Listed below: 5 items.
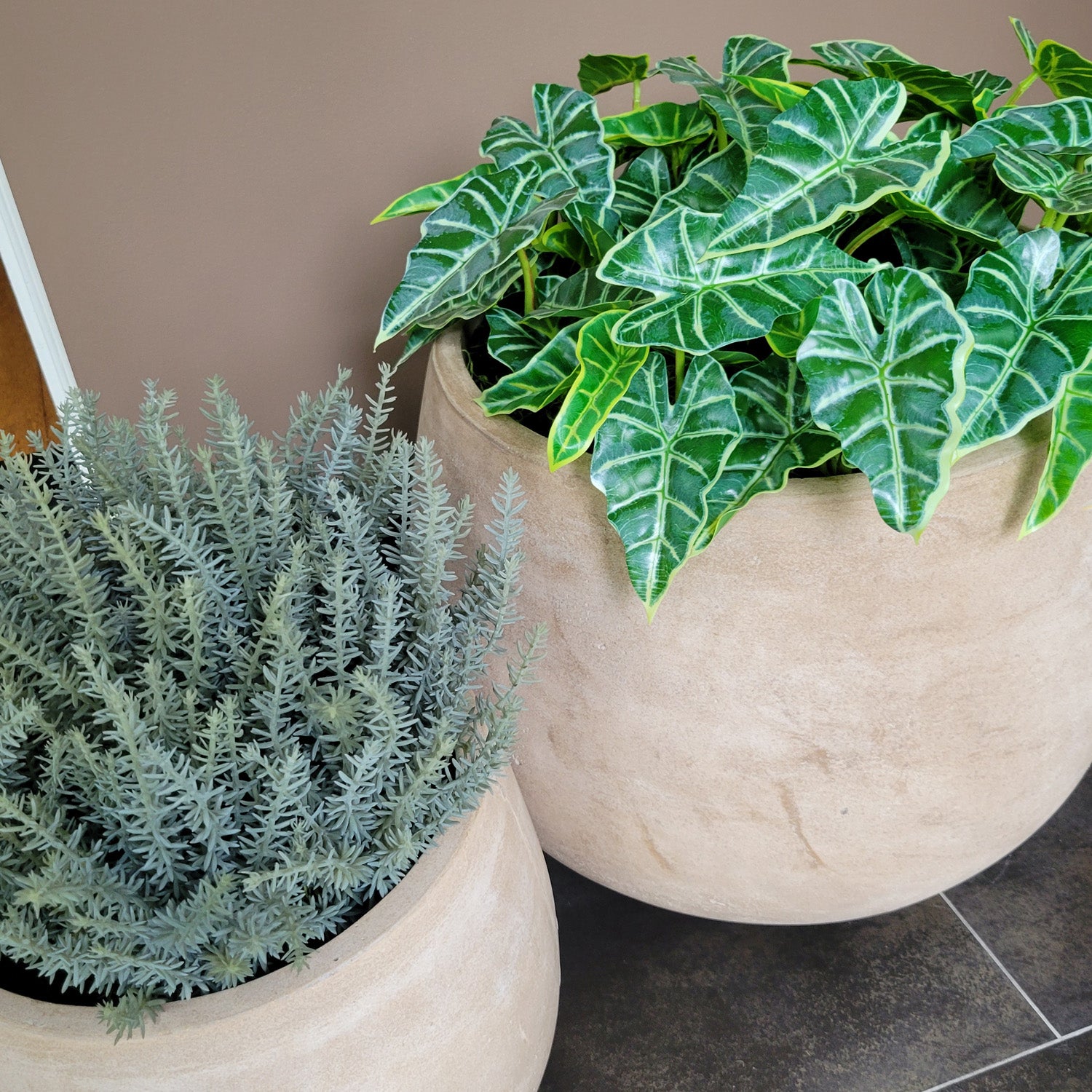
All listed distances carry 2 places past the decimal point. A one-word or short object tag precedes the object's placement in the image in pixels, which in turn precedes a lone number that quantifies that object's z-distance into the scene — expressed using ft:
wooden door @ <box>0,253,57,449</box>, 4.56
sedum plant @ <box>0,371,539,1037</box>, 1.90
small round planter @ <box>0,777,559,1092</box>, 1.97
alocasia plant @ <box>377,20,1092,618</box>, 2.30
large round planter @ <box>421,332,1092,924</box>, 2.48
